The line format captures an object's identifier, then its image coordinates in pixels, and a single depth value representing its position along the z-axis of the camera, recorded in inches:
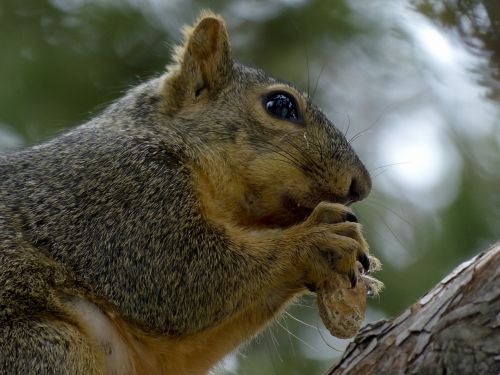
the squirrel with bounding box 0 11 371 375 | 263.9
